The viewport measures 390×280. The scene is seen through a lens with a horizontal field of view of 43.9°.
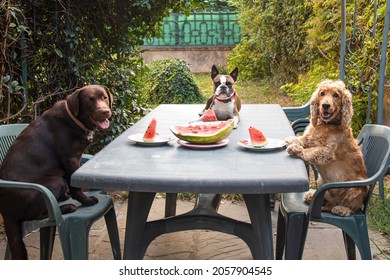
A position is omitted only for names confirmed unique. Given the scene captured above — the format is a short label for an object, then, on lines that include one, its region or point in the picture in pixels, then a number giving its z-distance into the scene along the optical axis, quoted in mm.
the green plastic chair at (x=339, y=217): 3014
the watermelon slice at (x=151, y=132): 3248
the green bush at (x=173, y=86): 9656
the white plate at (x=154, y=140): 3178
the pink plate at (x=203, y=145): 3078
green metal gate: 14742
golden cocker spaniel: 3096
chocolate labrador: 3113
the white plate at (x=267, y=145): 2998
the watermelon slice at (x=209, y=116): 3646
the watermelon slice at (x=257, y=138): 3051
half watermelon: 3082
